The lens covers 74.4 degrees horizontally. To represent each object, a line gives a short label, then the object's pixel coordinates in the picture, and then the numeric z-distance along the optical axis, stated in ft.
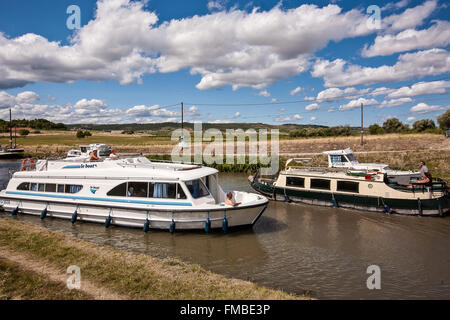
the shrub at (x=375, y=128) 248.95
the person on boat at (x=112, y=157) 55.11
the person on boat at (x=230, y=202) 43.15
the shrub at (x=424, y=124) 252.50
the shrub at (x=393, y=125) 260.31
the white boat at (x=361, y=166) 63.62
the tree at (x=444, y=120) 245.06
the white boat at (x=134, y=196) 43.27
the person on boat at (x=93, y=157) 54.60
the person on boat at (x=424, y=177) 53.72
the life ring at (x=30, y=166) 59.67
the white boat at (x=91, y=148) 81.46
